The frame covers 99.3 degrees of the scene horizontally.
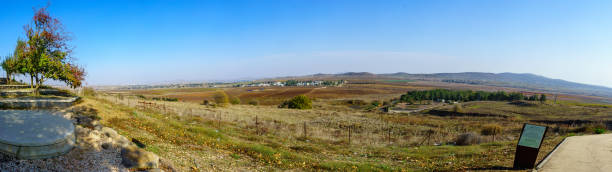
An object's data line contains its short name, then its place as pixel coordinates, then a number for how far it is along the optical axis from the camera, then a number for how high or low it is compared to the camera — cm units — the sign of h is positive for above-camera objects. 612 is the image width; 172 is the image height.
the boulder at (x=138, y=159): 838 -261
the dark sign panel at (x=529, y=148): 1016 -274
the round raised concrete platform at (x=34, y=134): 703 -161
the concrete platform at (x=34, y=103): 1207 -122
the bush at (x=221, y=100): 5438 -461
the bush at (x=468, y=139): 1980 -472
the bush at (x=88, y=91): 2968 -141
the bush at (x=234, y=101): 6525 -560
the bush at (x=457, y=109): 5747 -697
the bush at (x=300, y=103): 5803 -548
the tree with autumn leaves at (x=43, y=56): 1639 +154
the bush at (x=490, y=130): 2694 -549
